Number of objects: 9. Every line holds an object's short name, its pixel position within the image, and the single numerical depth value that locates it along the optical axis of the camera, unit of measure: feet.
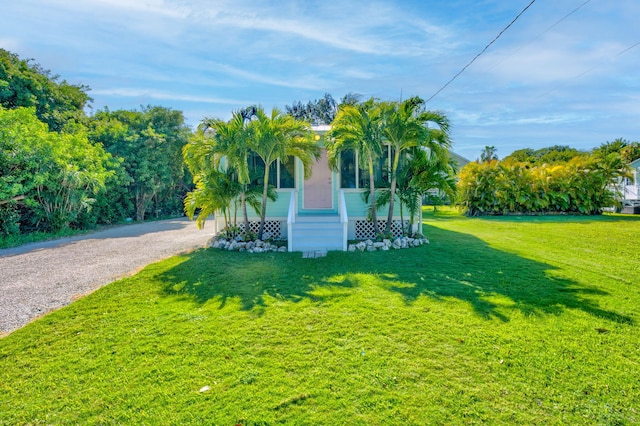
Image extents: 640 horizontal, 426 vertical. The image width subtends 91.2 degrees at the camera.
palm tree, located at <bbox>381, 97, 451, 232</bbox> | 25.80
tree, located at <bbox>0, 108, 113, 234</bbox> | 31.24
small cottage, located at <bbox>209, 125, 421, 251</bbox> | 31.99
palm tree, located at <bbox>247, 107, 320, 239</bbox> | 25.72
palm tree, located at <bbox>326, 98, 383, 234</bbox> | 25.75
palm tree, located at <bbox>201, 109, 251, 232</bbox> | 25.38
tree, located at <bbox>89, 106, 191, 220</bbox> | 52.53
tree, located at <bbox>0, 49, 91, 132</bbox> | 39.81
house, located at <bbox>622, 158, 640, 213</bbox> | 65.82
